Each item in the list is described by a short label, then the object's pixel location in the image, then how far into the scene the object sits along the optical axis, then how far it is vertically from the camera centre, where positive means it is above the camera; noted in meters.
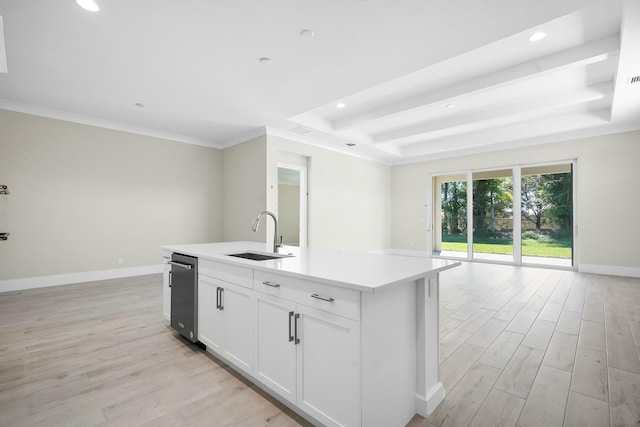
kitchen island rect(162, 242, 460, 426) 1.34 -0.65
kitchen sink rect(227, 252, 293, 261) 2.45 -0.37
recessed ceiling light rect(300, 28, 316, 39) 2.69 +1.71
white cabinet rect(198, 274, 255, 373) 1.94 -0.79
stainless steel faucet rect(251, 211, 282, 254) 2.48 -0.25
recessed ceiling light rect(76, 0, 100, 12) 2.34 +1.71
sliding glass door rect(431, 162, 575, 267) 6.16 +0.00
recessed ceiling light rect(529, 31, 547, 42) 2.89 +1.83
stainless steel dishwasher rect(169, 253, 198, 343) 2.49 -0.74
